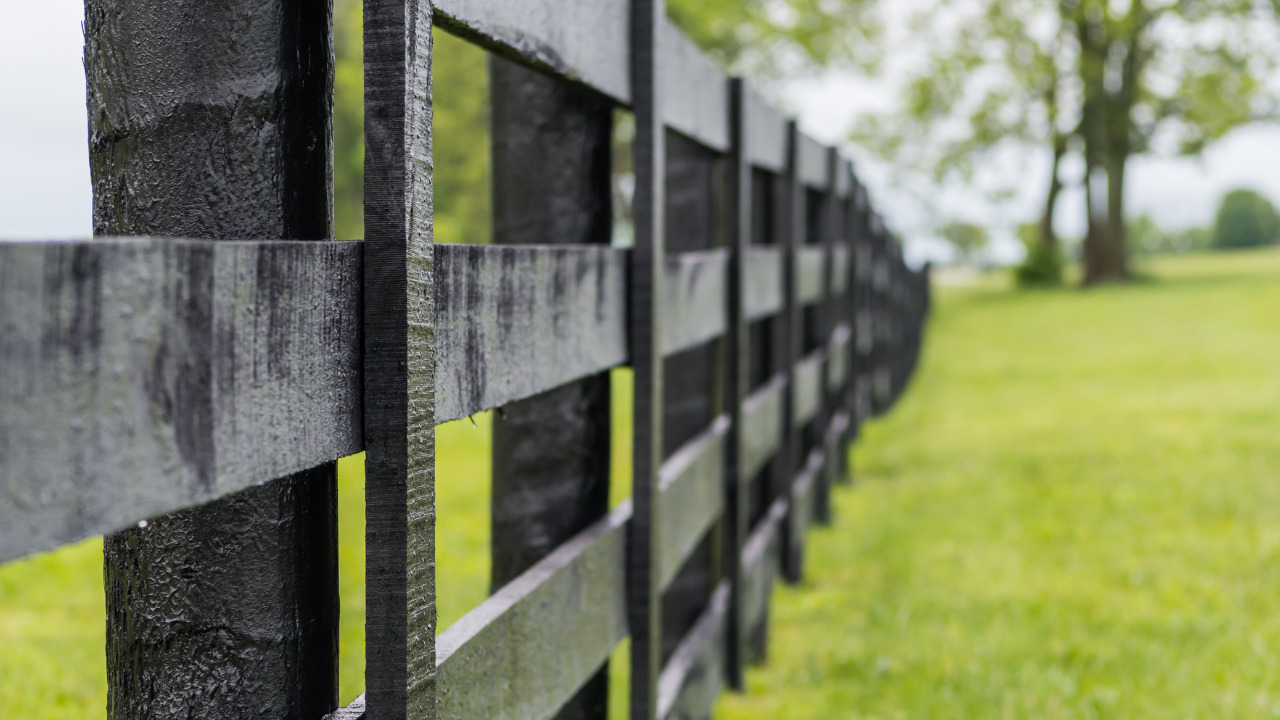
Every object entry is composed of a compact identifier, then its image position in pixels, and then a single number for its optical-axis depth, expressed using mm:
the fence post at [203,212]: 1120
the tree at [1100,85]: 27938
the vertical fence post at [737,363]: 3301
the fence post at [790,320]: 4367
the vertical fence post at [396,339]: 1110
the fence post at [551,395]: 2164
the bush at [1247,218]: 65562
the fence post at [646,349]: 2166
